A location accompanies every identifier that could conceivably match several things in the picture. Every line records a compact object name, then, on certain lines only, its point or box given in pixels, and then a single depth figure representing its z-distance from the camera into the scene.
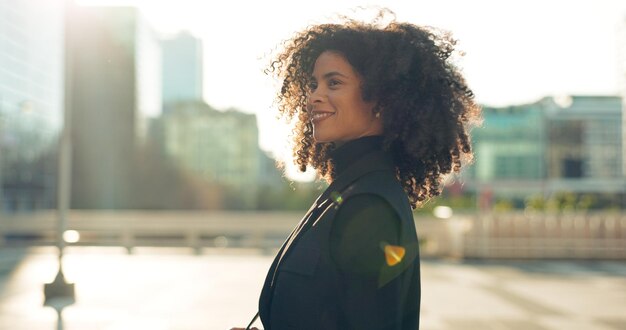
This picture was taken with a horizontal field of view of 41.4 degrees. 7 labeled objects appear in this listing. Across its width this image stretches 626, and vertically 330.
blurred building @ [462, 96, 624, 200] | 90.81
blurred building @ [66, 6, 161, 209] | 88.75
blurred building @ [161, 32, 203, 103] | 156.25
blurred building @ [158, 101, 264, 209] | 115.50
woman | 1.96
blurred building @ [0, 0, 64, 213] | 72.00
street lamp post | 10.78
